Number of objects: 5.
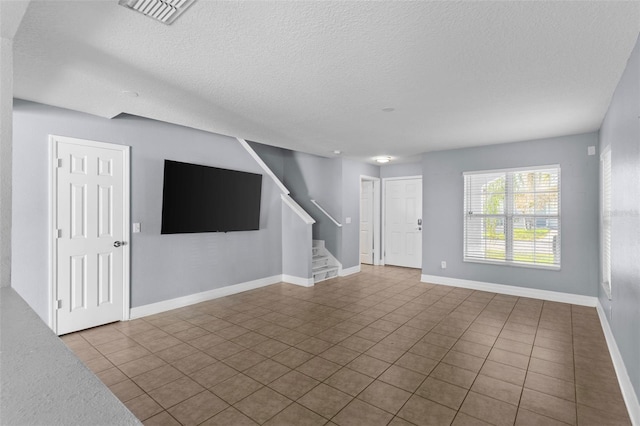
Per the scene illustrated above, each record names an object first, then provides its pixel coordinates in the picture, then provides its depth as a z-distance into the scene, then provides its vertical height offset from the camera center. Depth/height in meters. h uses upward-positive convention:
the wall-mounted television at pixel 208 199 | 4.27 +0.19
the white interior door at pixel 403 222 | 7.37 -0.22
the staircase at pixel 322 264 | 6.20 -1.04
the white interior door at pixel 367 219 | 7.84 -0.17
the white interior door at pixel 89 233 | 3.47 -0.25
